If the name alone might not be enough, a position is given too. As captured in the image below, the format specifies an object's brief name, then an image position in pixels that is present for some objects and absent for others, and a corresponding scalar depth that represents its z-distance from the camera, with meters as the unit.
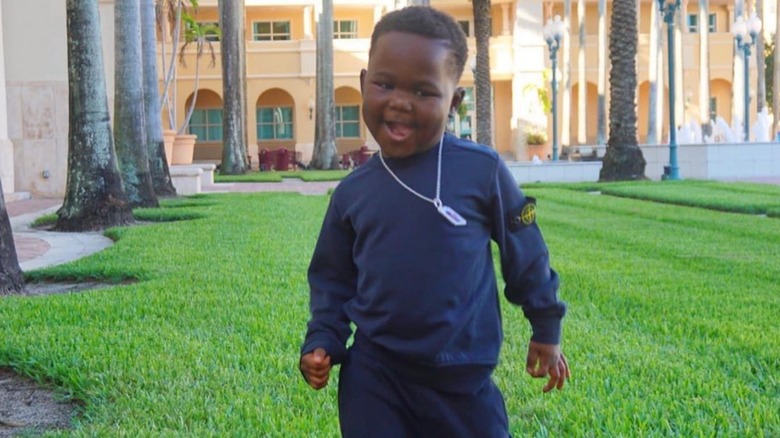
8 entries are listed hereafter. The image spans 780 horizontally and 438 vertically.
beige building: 52.78
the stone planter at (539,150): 51.53
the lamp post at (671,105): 26.22
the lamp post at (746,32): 36.09
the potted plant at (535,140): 51.25
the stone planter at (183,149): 31.72
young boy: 2.99
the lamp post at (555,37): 37.88
